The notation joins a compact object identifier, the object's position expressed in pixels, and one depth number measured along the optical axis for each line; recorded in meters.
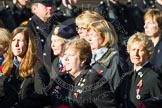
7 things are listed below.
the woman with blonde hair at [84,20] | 13.05
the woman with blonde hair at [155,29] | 14.37
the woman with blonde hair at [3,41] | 12.68
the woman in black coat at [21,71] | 10.98
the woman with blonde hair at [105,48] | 12.27
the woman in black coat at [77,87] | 10.36
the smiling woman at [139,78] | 11.38
